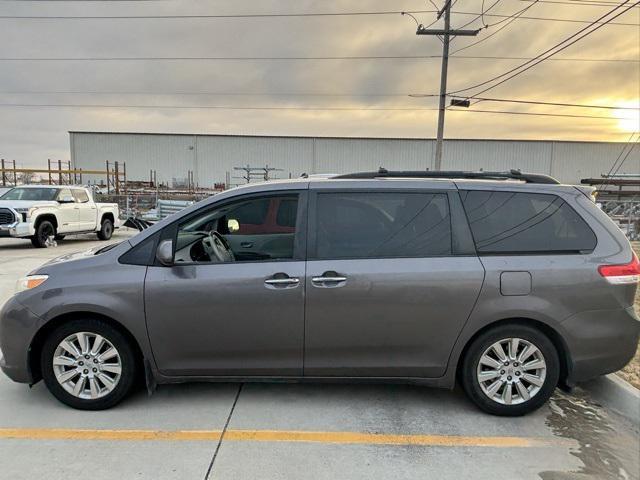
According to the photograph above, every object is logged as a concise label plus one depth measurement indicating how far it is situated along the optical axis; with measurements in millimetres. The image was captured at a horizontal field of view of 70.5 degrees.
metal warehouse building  50844
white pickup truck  12547
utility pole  21234
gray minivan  3348
